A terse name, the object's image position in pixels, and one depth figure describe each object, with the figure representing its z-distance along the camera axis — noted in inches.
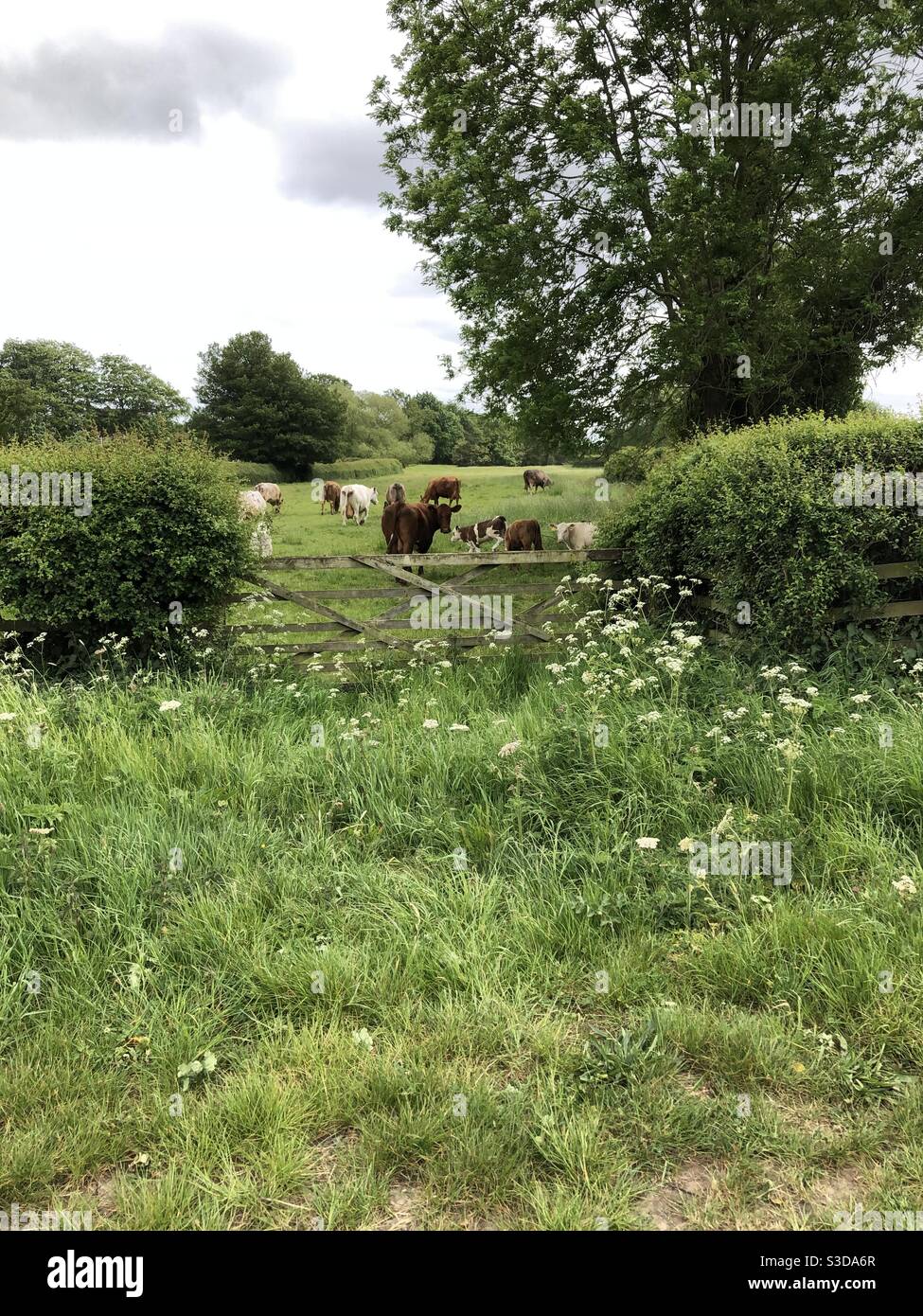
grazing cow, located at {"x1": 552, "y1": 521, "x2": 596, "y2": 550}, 566.6
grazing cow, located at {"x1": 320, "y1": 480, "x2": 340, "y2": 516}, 945.5
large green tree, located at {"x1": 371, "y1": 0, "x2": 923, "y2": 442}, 498.9
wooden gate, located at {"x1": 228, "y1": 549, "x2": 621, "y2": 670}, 325.1
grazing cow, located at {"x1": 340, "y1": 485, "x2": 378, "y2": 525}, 860.6
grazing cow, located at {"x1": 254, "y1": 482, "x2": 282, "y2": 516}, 956.6
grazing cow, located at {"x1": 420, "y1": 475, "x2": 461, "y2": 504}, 737.6
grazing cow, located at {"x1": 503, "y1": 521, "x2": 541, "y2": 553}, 568.1
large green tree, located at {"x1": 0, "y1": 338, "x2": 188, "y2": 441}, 2564.0
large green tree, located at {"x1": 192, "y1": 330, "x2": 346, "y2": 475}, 2413.9
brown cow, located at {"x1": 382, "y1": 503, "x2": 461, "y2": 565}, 613.6
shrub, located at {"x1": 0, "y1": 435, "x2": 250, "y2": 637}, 299.9
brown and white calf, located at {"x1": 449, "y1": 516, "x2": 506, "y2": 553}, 634.2
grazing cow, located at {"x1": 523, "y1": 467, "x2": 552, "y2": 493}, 1059.9
